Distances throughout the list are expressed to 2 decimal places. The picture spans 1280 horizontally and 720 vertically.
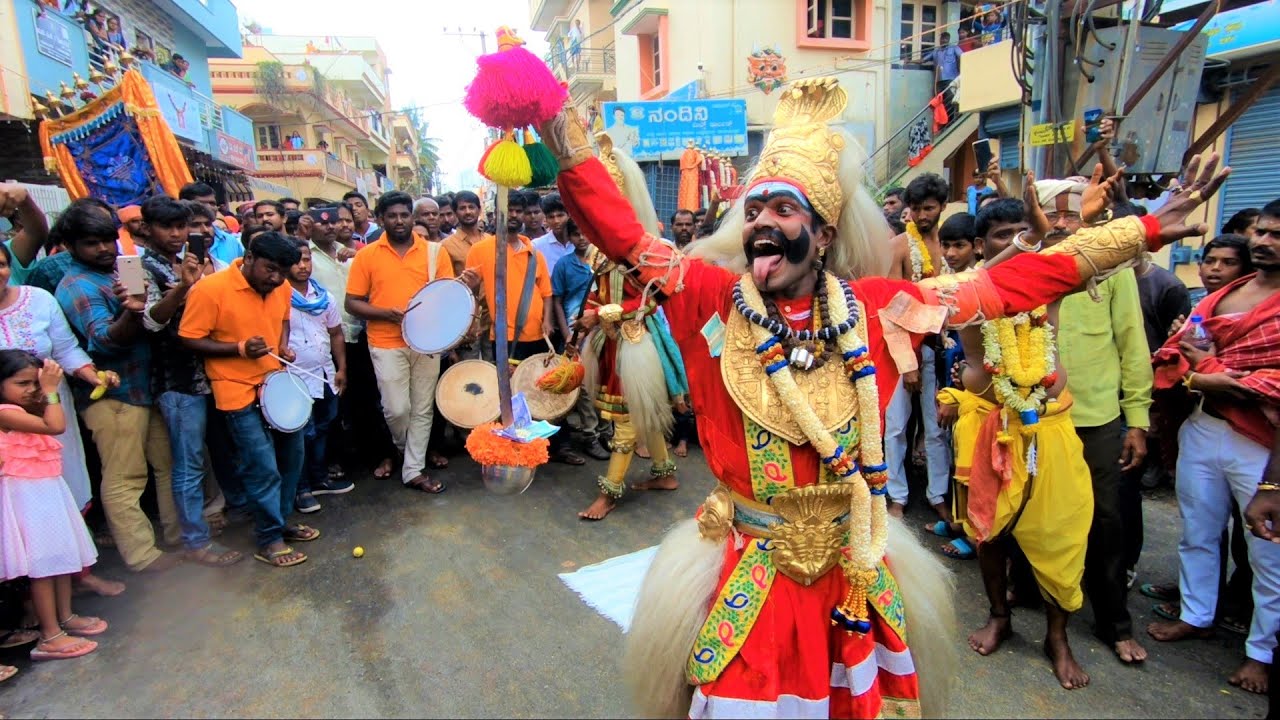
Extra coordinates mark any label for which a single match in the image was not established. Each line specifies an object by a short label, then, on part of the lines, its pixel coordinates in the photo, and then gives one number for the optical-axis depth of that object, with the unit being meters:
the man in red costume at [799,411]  1.90
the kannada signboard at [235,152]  16.52
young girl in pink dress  3.26
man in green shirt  3.30
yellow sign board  4.88
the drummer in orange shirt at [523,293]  5.80
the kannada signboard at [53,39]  10.38
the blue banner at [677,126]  14.55
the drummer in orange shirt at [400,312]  5.29
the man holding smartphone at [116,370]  3.91
